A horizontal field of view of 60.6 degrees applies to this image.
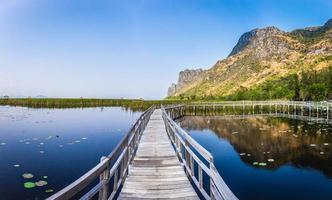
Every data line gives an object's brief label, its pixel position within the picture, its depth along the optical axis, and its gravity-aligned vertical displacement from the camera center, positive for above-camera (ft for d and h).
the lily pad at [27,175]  44.68 -11.68
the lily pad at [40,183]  40.83 -11.80
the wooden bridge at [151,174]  14.87 -6.98
